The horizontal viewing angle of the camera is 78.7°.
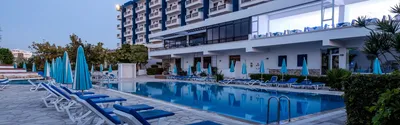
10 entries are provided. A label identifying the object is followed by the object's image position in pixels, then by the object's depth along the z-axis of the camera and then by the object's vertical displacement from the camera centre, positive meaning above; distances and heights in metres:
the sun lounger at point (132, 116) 3.38 -0.78
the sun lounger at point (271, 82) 16.46 -1.26
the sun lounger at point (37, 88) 12.45 -1.31
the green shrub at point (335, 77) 13.58 -0.75
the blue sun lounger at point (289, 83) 15.88 -1.27
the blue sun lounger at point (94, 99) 5.23 -0.94
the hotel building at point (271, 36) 16.70 +2.27
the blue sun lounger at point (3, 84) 12.94 -1.21
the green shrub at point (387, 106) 2.48 -0.45
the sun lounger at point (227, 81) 19.28 -1.42
